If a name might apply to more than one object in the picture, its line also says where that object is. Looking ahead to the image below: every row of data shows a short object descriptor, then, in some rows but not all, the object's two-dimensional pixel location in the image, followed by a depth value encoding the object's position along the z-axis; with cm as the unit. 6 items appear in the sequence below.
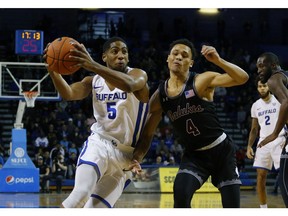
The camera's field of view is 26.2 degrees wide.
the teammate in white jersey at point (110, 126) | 545
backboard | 1462
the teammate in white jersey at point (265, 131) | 891
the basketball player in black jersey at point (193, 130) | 546
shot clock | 1441
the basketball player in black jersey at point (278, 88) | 592
